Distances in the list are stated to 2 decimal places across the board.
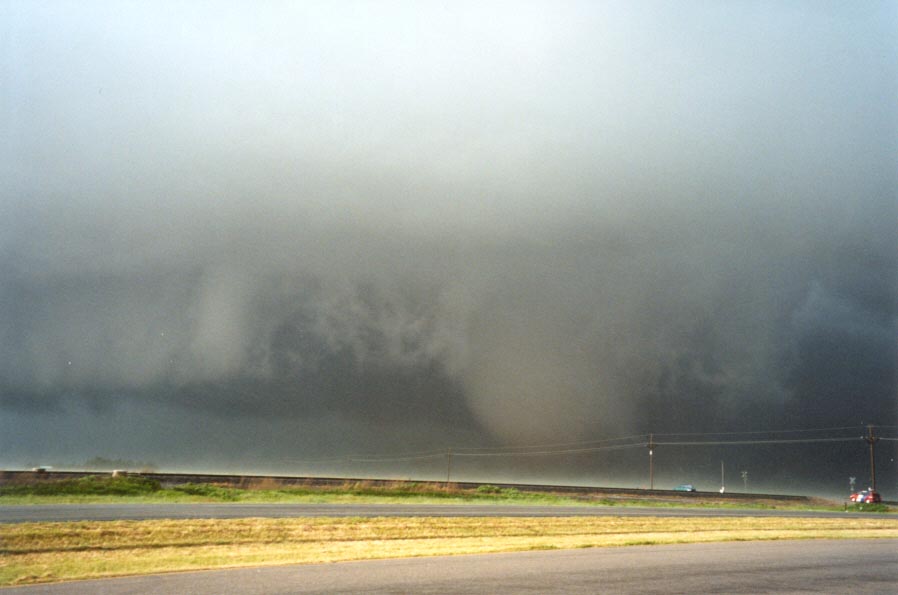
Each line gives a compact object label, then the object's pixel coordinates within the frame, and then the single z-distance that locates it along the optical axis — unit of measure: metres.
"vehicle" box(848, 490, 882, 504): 85.88
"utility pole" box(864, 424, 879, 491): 101.25
